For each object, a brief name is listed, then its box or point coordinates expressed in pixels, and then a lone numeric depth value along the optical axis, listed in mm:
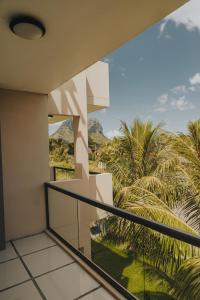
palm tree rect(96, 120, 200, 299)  2533
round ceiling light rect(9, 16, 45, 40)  1729
